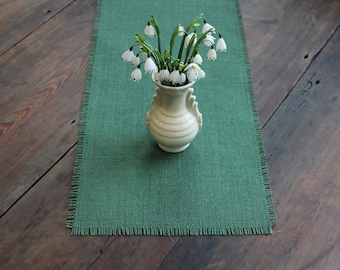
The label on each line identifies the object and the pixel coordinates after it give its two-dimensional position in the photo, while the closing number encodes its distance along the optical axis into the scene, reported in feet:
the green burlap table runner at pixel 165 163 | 3.83
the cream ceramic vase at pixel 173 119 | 3.85
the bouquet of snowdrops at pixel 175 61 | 3.41
